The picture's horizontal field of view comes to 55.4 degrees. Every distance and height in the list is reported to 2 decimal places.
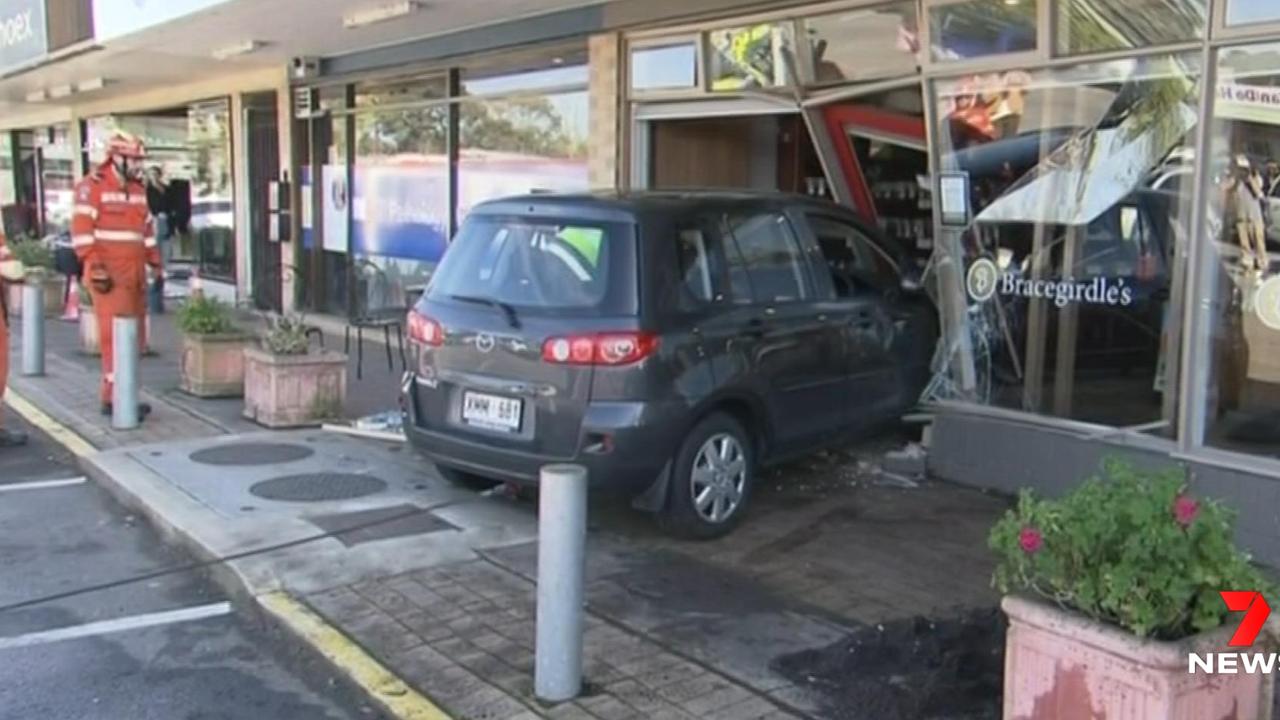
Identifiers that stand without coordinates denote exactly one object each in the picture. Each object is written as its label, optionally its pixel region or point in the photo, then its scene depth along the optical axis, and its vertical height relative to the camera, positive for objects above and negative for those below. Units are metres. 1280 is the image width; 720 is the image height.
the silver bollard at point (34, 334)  10.79 -1.17
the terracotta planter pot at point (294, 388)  8.45 -1.26
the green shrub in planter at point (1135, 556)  3.09 -0.87
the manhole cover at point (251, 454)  7.43 -1.53
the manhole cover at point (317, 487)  6.65 -1.56
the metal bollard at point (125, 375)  8.34 -1.17
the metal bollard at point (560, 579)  4.01 -1.21
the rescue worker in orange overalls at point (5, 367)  8.37 -1.12
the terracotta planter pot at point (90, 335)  12.00 -1.28
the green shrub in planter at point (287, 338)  8.62 -0.92
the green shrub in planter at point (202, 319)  9.53 -0.88
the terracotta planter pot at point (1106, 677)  3.02 -1.17
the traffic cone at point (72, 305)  15.03 -1.24
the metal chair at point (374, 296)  13.07 -0.99
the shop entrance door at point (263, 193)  15.67 +0.19
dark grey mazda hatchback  5.68 -0.66
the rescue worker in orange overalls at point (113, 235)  8.92 -0.22
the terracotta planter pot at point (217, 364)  9.52 -1.23
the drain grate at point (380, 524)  5.94 -1.58
